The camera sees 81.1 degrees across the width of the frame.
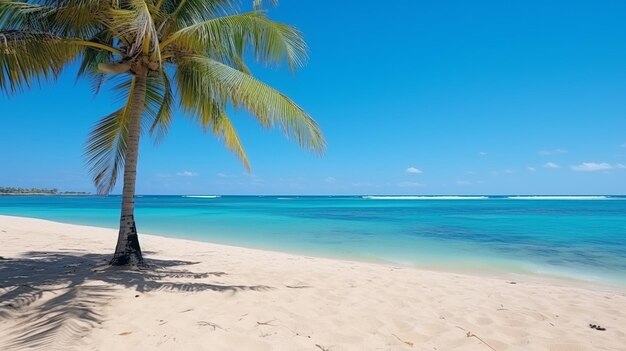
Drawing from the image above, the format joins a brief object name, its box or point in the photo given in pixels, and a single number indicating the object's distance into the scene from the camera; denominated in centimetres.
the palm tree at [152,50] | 530
